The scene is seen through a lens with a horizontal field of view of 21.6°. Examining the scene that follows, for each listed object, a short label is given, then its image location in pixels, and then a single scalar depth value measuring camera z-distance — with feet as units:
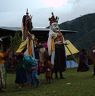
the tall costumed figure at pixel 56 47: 29.86
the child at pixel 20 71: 25.99
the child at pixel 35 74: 26.29
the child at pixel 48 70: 28.20
